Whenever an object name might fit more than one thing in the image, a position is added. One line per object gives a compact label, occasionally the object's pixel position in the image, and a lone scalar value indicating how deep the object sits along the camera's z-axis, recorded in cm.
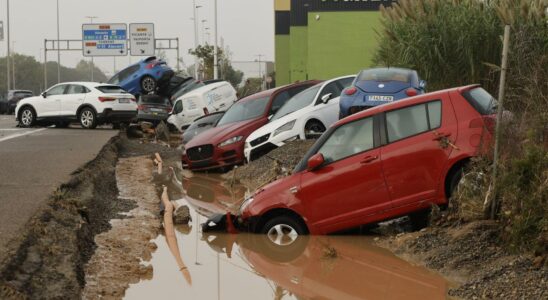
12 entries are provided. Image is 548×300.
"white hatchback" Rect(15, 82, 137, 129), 2900
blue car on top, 3497
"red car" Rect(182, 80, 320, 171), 1823
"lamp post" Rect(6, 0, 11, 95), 7256
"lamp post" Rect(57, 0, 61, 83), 6294
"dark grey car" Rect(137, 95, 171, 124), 3134
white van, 2755
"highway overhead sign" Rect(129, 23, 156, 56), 5491
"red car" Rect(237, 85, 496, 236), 935
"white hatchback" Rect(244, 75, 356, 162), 1689
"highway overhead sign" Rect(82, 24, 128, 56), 5531
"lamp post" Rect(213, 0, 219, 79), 5206
